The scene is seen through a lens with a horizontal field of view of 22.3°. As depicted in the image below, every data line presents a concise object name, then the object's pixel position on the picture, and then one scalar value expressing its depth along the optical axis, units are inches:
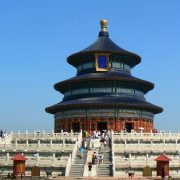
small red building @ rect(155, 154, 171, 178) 1443.2
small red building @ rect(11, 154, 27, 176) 1449.3
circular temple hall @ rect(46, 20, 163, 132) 2447.1
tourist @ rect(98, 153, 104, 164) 1528.9
